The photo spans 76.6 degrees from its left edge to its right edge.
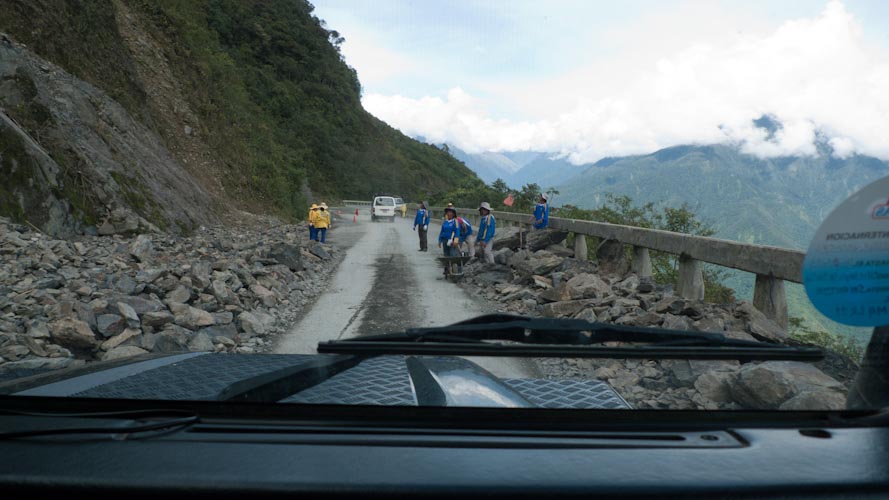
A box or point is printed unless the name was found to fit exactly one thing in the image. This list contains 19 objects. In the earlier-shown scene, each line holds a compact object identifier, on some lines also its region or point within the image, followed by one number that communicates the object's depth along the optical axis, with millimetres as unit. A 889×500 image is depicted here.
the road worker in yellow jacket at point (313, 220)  17516
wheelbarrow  10656
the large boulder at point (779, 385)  1592
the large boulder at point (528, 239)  13234
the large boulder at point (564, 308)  6641
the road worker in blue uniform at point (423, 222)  17938
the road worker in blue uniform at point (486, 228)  13969
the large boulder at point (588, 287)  6903
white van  35906
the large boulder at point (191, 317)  6023
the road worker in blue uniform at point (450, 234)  13805
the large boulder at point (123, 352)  5141
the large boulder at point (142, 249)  9273
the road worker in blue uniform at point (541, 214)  16070
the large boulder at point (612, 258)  9516
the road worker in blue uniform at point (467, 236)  14255
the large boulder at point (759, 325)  4125
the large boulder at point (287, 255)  9375
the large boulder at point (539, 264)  9047
